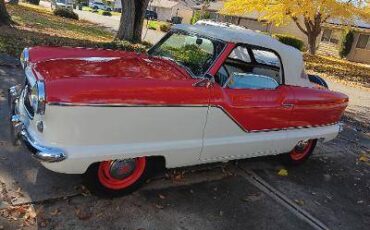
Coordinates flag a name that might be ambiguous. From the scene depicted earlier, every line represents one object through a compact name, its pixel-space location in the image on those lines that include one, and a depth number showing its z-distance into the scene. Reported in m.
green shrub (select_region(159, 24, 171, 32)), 34.01
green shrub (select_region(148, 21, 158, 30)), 34.16
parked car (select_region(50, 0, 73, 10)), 39.92
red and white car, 3.52
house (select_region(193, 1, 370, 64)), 35.41
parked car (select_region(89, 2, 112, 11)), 63.55
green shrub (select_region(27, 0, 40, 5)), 42.72
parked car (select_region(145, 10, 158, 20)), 57.92
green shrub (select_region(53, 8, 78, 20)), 29.89
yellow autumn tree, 24.62
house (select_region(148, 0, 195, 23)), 67.19
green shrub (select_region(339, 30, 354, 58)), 34.31
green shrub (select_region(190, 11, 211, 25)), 47.80
